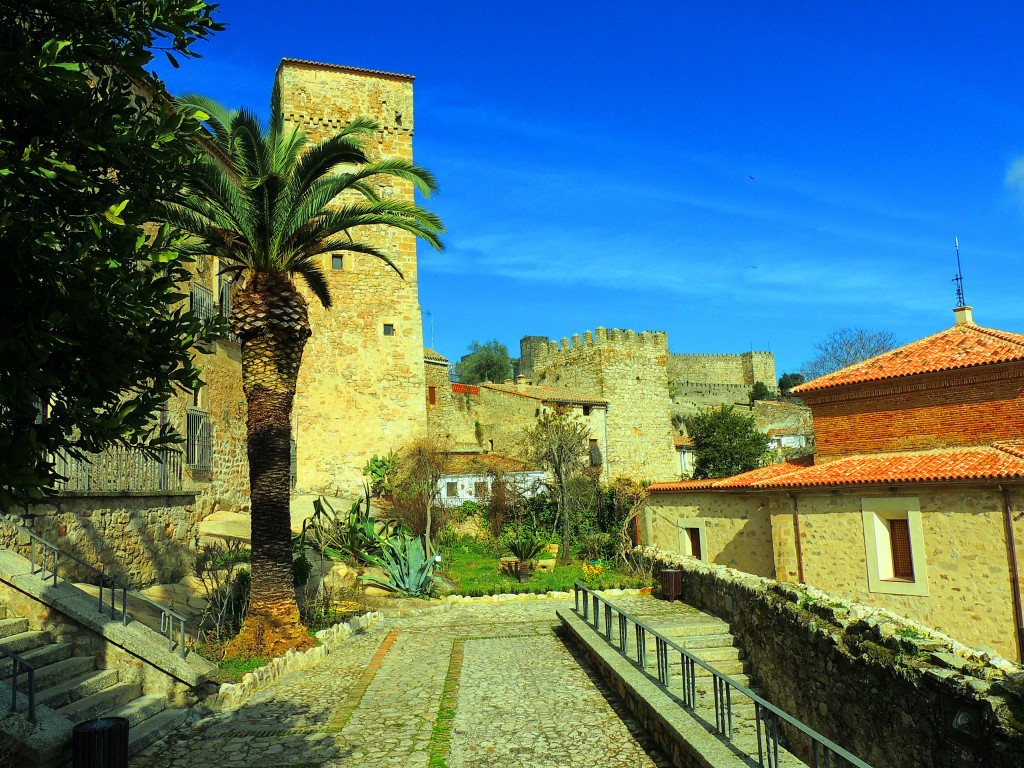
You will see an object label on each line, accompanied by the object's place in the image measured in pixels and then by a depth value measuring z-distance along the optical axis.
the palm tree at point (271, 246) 11.15
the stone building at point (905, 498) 12.23
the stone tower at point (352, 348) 27.17
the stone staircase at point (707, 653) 9.10
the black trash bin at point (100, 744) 6.10
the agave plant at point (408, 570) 17.20
